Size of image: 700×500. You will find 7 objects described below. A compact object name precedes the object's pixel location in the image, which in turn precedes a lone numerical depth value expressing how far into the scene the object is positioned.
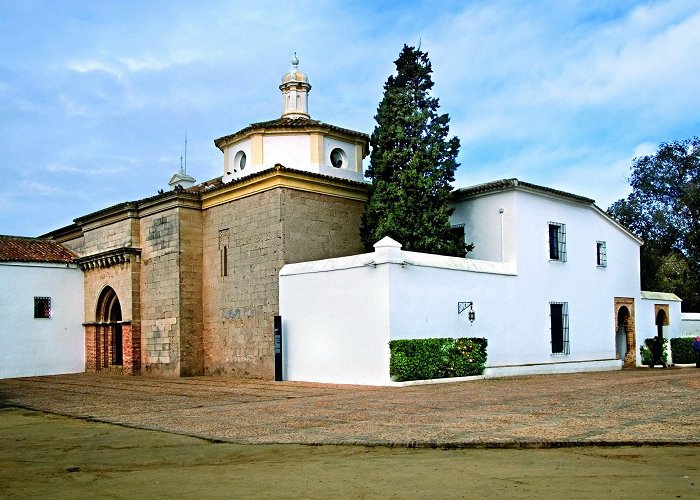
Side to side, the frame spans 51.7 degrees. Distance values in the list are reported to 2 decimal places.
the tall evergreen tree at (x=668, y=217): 35.81
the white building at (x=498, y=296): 17.22
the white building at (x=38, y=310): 24.41
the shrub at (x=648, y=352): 25.57
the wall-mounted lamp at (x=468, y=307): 18.42
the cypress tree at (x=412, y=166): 19.84
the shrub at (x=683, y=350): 27.15
